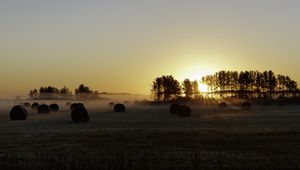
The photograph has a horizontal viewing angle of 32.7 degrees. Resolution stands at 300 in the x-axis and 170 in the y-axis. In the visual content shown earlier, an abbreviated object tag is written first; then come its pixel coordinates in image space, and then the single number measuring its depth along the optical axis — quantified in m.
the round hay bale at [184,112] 61.12
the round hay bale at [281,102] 106.19
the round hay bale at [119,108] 83.38
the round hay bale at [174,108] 67.91
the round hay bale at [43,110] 78.74
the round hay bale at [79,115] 49.13
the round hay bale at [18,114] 56.17
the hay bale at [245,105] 94.38
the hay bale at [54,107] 93.22
